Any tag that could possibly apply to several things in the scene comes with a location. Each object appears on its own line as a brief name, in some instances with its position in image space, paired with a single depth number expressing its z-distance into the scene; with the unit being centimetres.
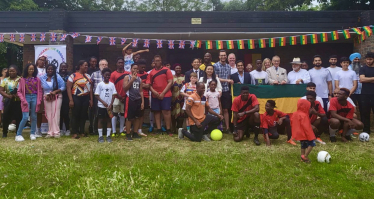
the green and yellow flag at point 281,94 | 723
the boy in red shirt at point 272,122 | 599
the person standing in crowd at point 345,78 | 698
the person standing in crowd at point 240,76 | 721
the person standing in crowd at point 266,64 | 777
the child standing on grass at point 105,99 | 630
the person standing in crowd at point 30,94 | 636
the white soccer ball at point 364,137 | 621
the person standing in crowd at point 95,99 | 684
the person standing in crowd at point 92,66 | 710
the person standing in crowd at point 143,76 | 700
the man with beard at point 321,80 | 697
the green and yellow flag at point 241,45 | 1005
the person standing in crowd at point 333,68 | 725
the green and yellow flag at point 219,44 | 981
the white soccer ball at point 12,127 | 752
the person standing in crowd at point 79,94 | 658
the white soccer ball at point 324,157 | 466
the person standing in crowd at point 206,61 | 697
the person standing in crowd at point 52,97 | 659
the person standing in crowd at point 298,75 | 718
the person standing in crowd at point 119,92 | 651
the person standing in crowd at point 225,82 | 701
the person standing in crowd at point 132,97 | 634
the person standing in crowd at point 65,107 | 685
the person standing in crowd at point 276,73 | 729
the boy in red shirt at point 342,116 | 618
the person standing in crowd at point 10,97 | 657
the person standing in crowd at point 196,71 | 707
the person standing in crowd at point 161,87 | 682
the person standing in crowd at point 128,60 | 816
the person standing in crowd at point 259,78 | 738
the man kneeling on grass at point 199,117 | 627
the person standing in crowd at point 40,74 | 691
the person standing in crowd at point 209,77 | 668
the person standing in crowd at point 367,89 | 666
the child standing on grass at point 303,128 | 473
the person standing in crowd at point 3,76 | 769
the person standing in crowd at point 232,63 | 726
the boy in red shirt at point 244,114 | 612
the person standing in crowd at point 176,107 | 711
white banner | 952
